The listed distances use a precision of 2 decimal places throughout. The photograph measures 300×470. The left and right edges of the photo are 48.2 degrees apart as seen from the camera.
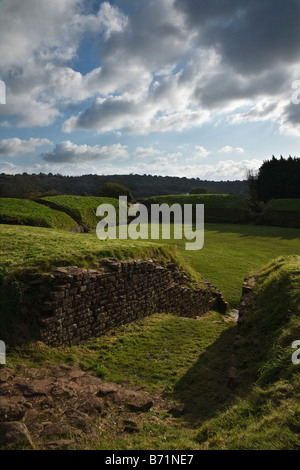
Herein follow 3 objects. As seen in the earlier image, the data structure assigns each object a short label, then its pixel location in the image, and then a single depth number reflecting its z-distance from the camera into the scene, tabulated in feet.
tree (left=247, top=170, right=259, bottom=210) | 148.95
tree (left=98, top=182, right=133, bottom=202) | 150.90
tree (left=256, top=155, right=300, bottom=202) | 171.94
